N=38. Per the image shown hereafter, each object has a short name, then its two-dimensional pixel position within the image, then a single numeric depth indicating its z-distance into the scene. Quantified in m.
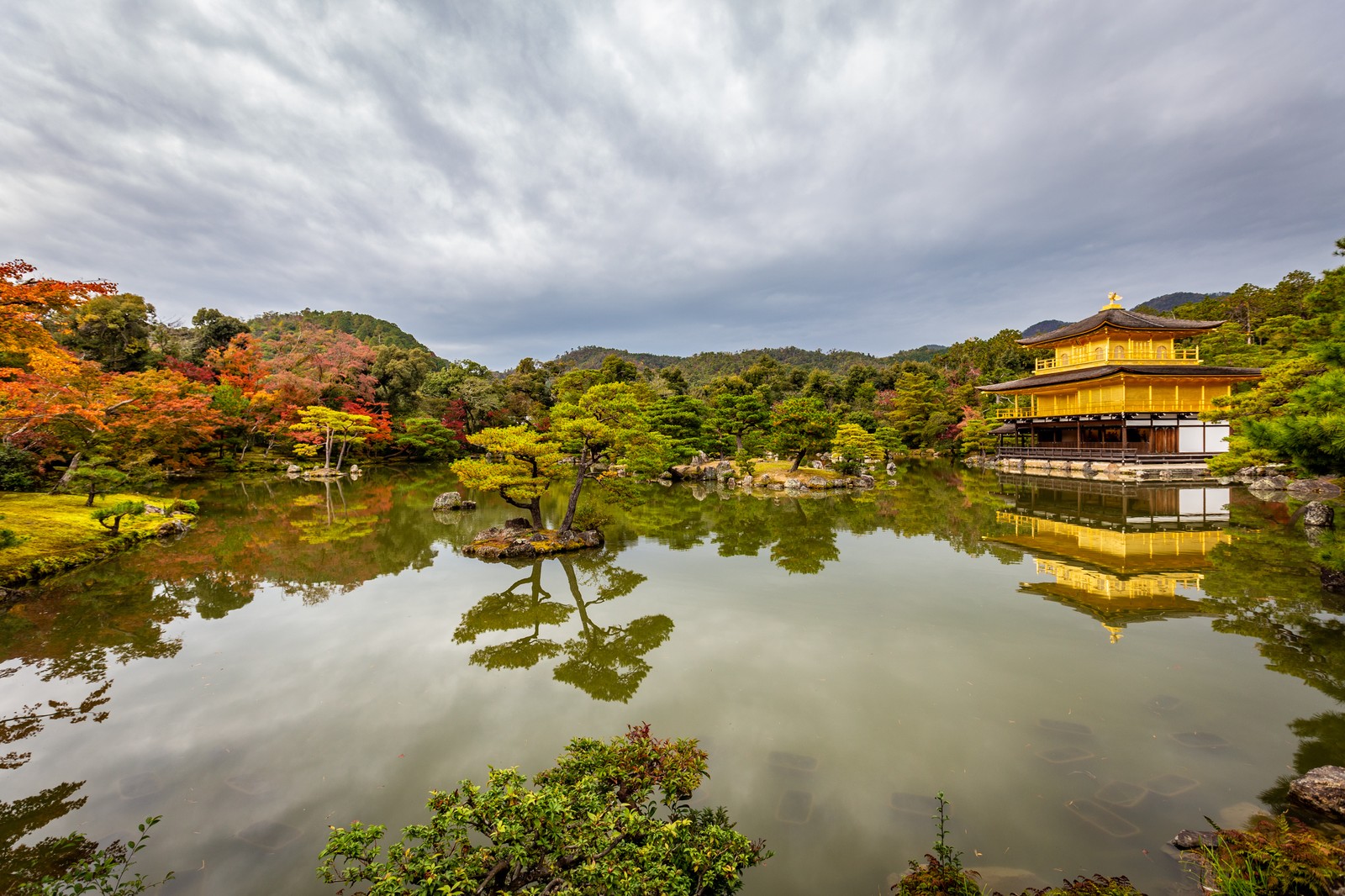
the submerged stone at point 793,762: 4.04
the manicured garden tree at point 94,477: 12.77
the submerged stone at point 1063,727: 4.42
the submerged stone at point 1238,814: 3.37
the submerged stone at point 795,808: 3.54
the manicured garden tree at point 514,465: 10.27
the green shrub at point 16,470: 13.03
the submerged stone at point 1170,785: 3.68
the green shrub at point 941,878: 2.79
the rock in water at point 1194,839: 3.13
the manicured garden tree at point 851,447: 22.20
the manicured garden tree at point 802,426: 21.66
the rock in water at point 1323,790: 3.35
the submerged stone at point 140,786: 3.88
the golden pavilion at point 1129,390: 22.34
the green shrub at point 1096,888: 2.72
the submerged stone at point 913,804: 3.58
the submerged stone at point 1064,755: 4.05
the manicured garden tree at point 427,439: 31.33
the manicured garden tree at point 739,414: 24.41
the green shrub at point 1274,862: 2.68
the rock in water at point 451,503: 17.03
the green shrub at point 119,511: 10.49
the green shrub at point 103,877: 2.94
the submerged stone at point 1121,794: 3.60
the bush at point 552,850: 2.47
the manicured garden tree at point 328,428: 24.75
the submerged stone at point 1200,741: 4.20
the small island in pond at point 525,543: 10.84
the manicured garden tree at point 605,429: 10.50
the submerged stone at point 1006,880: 2.94
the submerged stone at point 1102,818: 3.35
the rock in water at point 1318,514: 11.40
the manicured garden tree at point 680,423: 23.95
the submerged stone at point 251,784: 3.90
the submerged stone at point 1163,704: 4.73
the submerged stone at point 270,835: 3.39
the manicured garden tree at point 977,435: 30.73
